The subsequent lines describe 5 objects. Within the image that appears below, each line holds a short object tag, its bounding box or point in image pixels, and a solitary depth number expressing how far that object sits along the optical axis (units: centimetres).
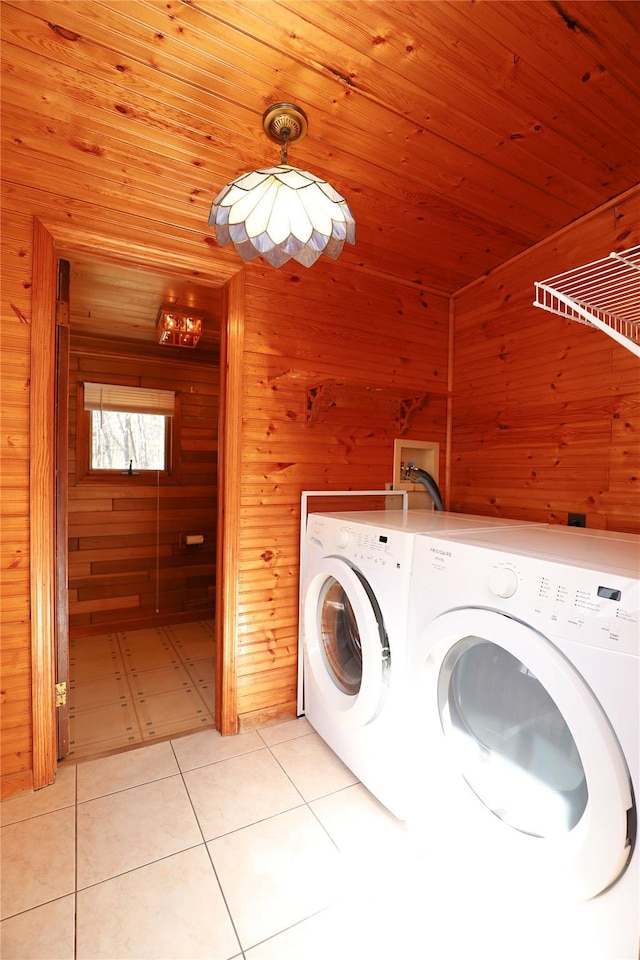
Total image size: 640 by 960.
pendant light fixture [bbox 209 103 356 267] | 113
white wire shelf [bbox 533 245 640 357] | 152
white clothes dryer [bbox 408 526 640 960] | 84
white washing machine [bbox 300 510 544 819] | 147
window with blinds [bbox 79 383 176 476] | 329
